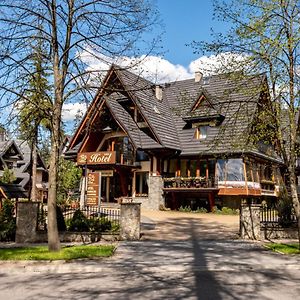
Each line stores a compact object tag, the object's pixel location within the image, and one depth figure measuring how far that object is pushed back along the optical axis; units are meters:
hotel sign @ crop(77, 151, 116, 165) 29.62
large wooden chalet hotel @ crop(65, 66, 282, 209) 28.00
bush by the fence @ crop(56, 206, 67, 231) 14.98
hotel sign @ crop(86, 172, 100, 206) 18.23
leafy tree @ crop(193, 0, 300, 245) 12.62
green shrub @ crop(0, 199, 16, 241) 14.75
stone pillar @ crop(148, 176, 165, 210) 29.16
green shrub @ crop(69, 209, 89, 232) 15.20
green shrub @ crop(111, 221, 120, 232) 15.52
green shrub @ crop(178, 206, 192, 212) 28.44
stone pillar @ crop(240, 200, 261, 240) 15.19
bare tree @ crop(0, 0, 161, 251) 11.77
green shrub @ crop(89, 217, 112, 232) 15.22
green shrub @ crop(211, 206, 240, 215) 27.02
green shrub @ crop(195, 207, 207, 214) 28.02
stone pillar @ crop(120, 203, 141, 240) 14.77
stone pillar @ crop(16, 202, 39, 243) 14.42
